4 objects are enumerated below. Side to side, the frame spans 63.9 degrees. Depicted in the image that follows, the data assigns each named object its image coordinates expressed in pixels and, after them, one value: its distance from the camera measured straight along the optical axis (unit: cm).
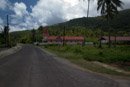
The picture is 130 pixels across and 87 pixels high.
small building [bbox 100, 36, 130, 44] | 4451
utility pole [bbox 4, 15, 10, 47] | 3748
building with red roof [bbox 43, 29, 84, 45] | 5730
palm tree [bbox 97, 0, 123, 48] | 2166
